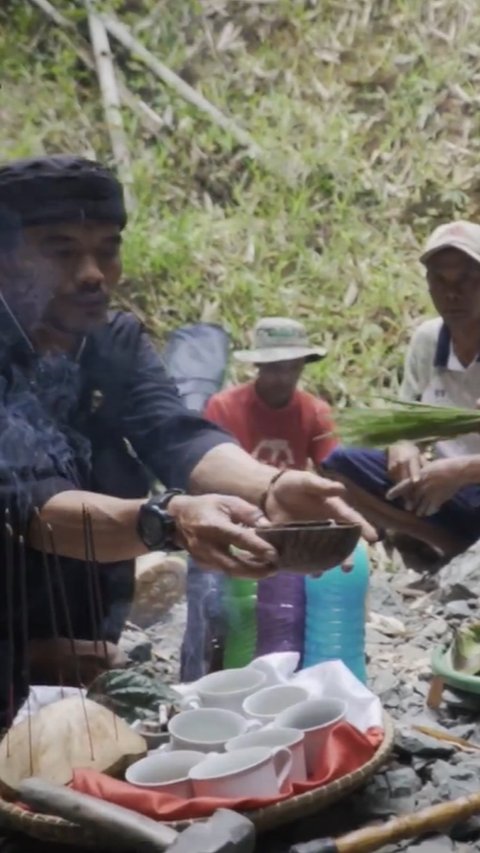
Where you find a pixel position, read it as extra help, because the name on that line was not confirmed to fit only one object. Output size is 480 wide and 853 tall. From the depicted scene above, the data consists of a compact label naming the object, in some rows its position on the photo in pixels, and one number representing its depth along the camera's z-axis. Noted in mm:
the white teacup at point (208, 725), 1380
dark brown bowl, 1348
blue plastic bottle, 1705
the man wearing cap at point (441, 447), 1822
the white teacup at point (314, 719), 1348
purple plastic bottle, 1717
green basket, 1593
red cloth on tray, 1220
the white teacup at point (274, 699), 1437
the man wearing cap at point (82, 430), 1438
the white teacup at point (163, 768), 1282
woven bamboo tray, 1213
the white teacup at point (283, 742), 1306
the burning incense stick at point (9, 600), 1475
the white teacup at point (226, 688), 1452
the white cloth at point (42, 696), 1452
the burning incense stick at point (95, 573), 1439
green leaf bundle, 1552
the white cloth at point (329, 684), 1433
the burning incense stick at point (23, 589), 1495
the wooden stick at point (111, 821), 1169
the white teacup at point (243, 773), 1245
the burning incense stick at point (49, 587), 1470
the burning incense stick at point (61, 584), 1461
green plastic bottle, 1688
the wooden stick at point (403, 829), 1225
